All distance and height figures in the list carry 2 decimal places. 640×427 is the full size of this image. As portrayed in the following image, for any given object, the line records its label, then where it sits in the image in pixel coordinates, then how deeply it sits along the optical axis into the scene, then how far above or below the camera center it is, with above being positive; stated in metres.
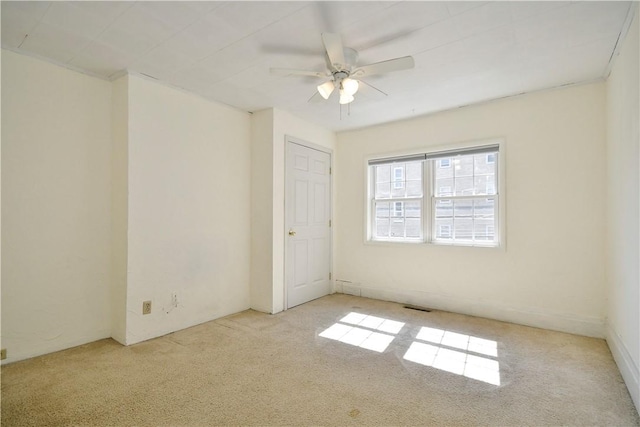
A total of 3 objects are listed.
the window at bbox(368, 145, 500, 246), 3.72 +0.22
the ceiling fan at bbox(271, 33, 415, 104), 2.14 +1.11
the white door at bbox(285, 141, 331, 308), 4.04 -0.12
